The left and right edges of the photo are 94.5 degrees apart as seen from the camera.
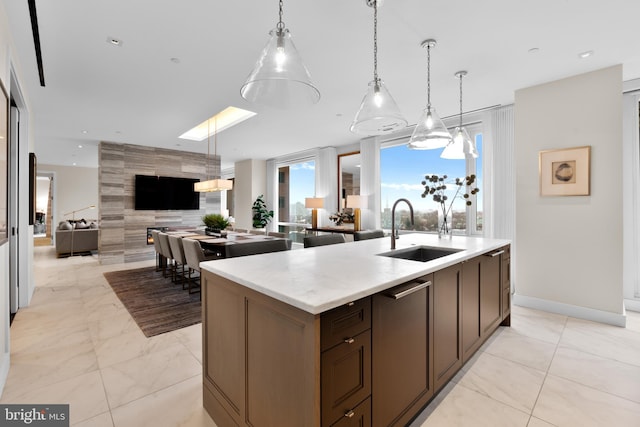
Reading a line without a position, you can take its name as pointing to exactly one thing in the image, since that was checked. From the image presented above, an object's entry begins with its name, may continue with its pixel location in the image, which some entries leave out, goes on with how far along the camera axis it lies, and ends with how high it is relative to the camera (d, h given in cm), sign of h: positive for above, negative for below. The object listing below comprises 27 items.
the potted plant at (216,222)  523 -18
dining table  424 -42
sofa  713 -69
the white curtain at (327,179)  702 +80
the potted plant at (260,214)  873 -5
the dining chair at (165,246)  476 -56
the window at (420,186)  468 +54
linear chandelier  551 +53
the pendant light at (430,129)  257 +73
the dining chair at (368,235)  416 -33
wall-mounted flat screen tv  685 +45
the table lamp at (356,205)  600 +15
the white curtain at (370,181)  600 +65
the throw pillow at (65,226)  736 -36
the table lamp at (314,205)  693 +17
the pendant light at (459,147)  302 +68
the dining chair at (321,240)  311 -30
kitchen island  113 -57
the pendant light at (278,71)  148 +72
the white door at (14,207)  301 +5
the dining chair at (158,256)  520 -88
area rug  314 -116
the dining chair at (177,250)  427 -57
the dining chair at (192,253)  378 -54
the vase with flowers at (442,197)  302 +16
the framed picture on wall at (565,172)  317 +46
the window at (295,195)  809 +50
